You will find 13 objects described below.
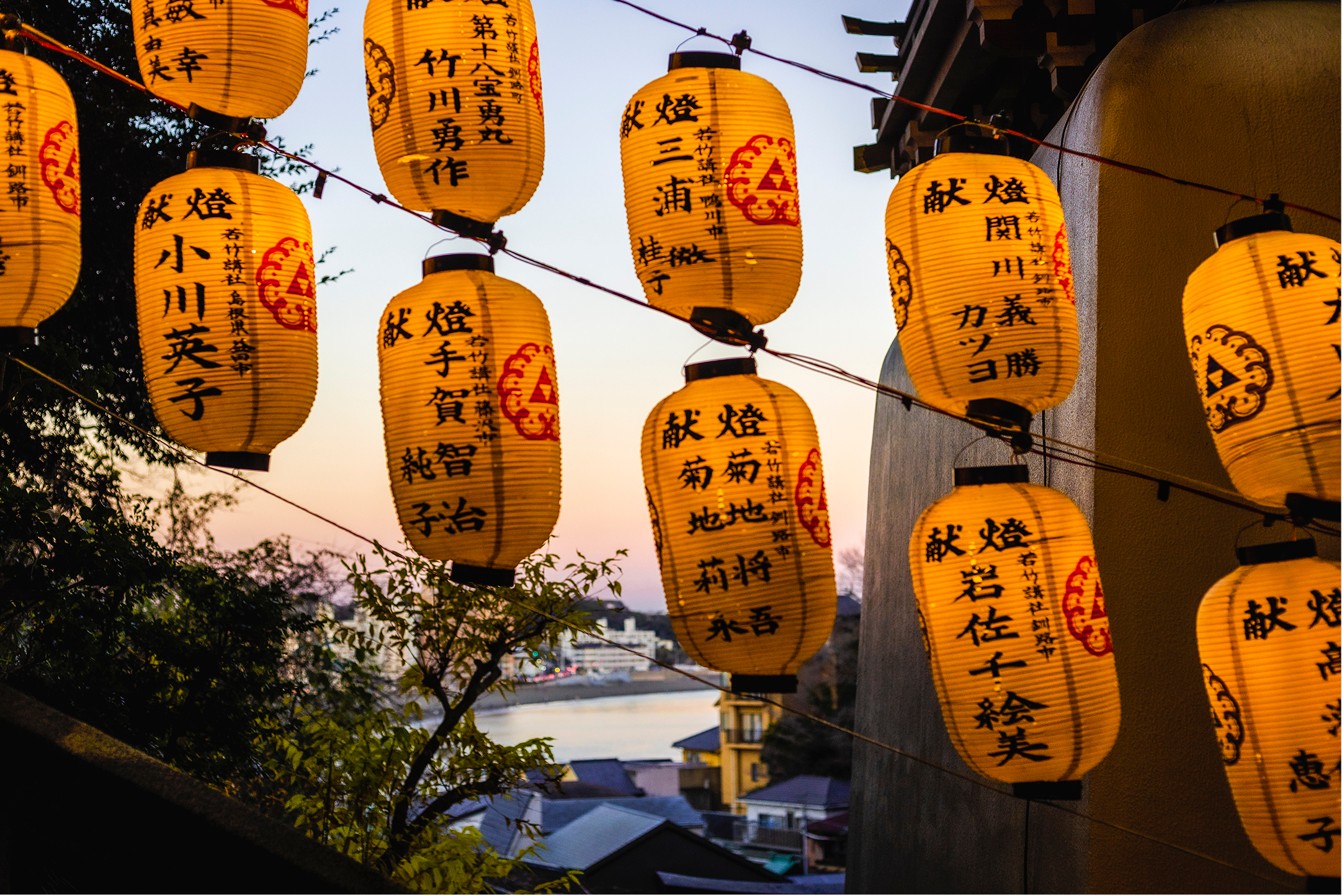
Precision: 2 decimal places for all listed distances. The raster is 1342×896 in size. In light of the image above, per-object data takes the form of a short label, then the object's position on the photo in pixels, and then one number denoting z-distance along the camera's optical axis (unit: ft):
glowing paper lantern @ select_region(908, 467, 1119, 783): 11.10
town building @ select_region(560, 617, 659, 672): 97.21
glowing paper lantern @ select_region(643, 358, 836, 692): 11.19
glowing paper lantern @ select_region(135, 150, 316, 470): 11.57
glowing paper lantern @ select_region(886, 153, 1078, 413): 11.67
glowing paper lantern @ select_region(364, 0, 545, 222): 11.76
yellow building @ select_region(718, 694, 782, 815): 107.24
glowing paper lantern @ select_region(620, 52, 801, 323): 11.85
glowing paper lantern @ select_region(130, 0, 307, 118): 12.16
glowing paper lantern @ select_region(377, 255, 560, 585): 11.10
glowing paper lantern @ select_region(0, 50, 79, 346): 11.64
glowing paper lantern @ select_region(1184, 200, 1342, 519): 10.60
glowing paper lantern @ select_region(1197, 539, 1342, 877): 10.55
